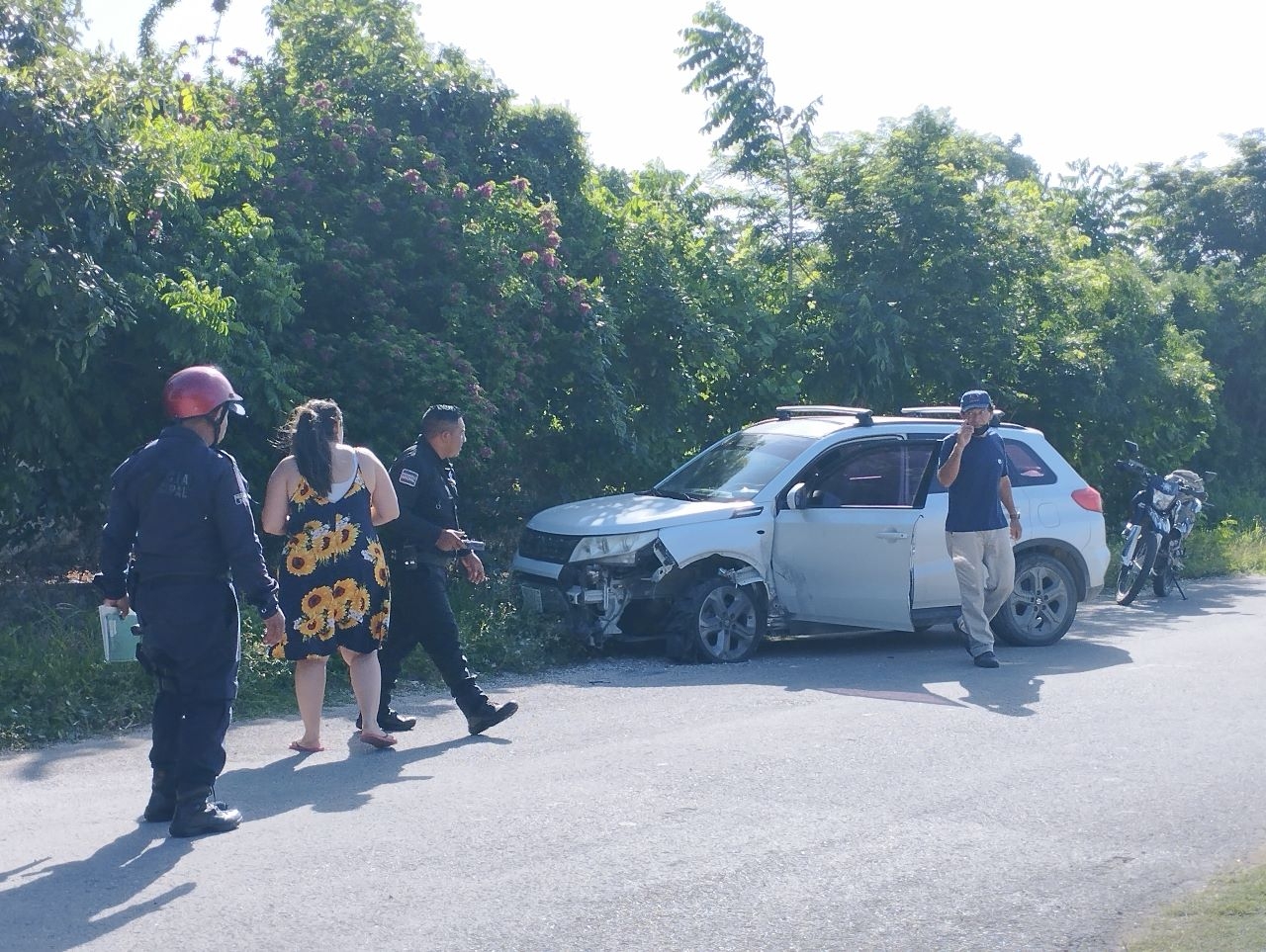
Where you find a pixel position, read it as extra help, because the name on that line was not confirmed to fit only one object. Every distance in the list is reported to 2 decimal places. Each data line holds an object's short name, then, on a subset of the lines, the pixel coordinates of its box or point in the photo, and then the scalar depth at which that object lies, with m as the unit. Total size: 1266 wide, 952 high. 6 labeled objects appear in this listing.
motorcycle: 14.46
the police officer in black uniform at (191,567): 5.71
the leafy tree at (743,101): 17.41
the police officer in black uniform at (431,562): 7.64
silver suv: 10.11
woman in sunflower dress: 6.88
